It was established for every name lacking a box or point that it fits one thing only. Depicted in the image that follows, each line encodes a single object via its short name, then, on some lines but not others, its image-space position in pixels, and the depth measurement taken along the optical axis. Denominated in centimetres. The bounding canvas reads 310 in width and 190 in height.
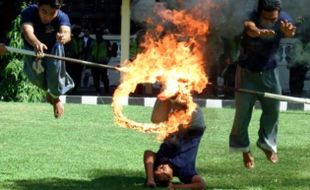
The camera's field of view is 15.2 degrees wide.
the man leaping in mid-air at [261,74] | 1179
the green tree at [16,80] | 2675
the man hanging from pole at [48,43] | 1249
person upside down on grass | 1126
